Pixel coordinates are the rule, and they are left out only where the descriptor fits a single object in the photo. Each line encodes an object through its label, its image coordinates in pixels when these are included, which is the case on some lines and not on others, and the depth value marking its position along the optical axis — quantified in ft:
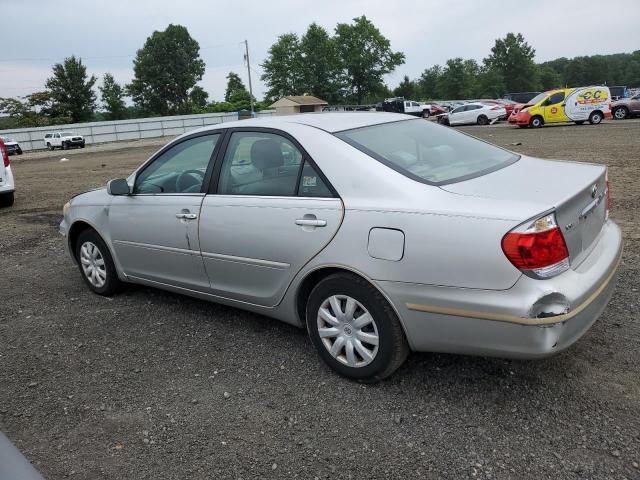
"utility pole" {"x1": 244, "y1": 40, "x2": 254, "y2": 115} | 198.26
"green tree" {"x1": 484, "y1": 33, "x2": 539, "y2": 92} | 325.62
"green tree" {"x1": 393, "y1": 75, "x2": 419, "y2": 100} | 320.50
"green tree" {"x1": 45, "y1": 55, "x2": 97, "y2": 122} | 236.43
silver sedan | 8.73
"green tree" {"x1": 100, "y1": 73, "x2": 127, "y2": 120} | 270.05
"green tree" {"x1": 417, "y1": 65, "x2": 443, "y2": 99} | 349.68
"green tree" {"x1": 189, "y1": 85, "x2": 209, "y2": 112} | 305.53
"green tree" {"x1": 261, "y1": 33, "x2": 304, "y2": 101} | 296.51
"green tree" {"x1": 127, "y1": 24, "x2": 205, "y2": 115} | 296.51
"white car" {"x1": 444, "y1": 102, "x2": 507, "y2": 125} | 110.63
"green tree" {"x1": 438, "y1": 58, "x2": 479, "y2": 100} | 316.81
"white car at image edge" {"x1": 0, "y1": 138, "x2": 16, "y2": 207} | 33.24
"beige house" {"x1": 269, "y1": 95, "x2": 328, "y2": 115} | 215.74
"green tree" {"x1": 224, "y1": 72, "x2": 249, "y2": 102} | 339.98
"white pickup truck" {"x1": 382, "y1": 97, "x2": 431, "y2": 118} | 160.49
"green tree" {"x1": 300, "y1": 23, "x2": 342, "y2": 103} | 294.25
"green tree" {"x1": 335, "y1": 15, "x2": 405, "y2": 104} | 297.53
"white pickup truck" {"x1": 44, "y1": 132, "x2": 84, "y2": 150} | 138.92
